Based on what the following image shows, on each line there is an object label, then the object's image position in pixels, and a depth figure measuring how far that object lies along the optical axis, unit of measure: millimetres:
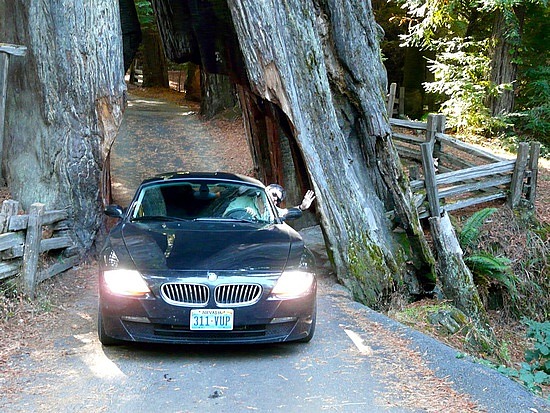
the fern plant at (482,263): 11953
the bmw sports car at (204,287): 6012
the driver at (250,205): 7793
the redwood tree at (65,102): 10047
